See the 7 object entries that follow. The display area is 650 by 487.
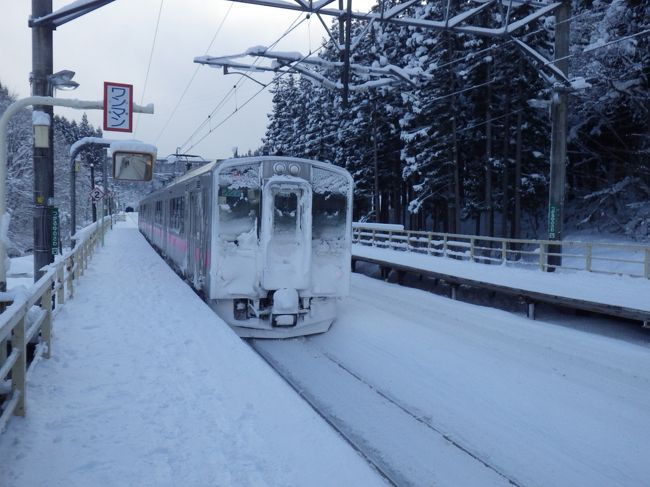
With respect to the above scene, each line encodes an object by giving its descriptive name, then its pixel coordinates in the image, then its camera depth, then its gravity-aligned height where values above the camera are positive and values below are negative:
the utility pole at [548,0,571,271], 14.31 +2.27
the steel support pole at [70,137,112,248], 19.59 +2.26
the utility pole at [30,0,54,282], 7.48 +0.94
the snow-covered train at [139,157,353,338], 10.06 -0.45
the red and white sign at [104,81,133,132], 7.22 +1.48
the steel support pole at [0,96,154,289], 5.44 +0.75
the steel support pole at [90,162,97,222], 34.34 +0.75
